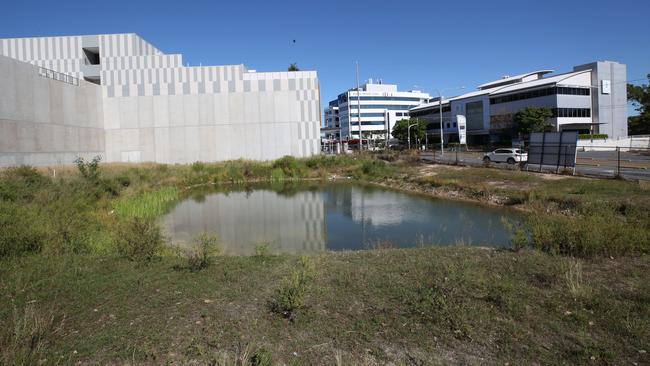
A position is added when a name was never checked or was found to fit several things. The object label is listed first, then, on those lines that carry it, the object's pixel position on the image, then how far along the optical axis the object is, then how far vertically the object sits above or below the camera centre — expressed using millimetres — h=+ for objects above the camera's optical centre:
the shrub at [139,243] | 8922 -1499
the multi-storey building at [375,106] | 128375 +17217
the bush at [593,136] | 62969 +3222
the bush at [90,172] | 23547 +49
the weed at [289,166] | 42781 +138
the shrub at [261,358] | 4129 -1807
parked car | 37794 +449
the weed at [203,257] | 8141 -1658
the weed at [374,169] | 38219 -375
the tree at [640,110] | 72562 +8120
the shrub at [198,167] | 41319 +277
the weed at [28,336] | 4281 -1709
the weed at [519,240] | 9055 -1612
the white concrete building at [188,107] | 51719 +7261
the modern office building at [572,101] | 66250 +9173
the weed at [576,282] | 5922 -1738
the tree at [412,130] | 82750 +6632
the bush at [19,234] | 8773 -1193
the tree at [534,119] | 62156 +5708
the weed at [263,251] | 9281 -1733
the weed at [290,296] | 5672 -1678
